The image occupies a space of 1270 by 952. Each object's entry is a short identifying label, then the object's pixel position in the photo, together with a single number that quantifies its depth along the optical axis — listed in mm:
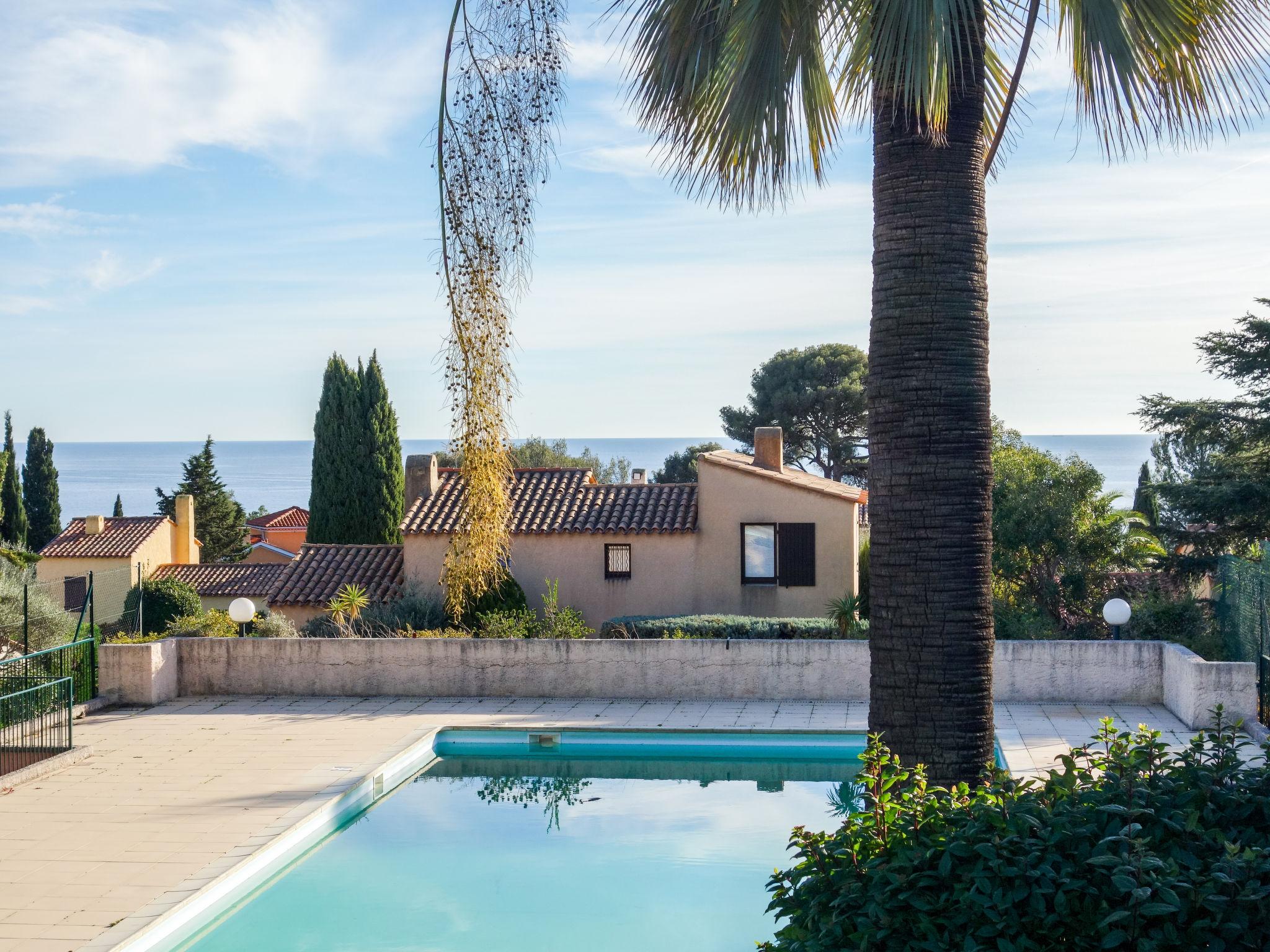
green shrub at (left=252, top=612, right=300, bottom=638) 18172
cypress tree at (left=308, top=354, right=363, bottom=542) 39094
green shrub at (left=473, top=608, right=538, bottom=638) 17344
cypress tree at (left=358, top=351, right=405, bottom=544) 39188
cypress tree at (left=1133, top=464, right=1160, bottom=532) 35266
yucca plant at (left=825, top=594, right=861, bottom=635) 18062
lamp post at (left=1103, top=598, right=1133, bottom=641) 14727
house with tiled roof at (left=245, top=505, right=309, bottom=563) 54969
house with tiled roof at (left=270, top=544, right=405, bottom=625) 24766
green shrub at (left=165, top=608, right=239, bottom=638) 17734
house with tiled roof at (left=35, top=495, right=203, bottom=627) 43156
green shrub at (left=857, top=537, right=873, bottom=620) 19016
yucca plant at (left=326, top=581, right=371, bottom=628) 20234
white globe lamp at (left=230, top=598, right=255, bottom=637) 16875
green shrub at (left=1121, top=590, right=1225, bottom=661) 16031
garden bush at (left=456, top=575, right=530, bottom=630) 21422
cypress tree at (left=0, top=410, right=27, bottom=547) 48938
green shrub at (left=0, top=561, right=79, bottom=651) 16766
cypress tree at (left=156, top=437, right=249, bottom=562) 52094
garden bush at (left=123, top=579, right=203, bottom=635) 30297
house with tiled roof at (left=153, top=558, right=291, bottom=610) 41062
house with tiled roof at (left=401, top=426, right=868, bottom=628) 24516
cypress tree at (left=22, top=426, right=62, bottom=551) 53344
